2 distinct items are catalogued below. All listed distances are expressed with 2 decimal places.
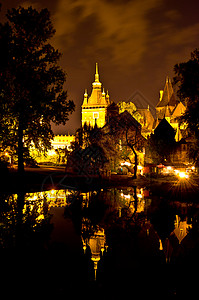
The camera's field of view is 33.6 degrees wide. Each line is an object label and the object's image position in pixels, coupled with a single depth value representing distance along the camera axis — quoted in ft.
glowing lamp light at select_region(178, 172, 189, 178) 142.14
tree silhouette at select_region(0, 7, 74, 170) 89.15
